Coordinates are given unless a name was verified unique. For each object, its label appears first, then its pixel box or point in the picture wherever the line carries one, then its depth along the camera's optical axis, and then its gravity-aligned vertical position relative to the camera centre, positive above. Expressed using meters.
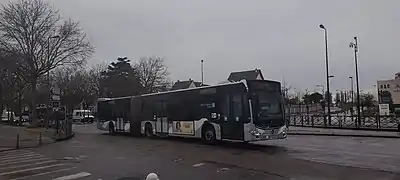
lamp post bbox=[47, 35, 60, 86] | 42.78 +6.96
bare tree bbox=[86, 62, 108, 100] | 82.31 +5.72
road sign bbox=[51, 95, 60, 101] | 31.83 +1.25
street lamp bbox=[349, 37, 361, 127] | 42.09 +5.94
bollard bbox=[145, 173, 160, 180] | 4.96 -0.70
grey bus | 19.95 +0.09
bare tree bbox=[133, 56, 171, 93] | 85.12 +7.79
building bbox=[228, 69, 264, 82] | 85.62 +7.94
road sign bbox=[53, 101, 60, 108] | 32.30 +0.82
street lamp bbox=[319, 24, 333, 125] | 40.75 +5.24
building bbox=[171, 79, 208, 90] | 107.00 +7.57
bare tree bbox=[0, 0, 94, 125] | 41.59 +7.11
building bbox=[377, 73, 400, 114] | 79.44 +4.87
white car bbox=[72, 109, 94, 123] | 70.38 -0.15
